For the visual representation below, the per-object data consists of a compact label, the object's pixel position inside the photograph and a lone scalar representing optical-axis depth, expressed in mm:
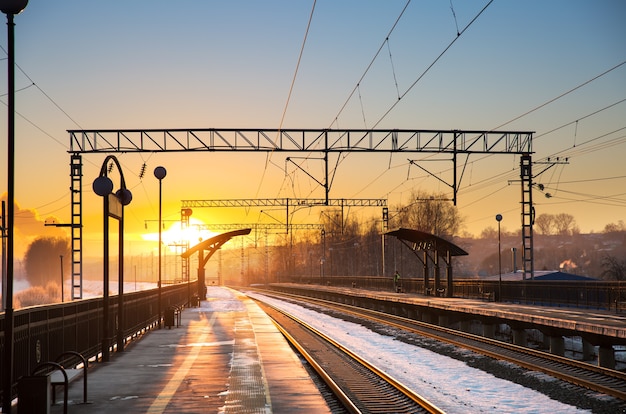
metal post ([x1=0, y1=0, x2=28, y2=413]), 10953
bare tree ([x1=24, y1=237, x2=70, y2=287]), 190750
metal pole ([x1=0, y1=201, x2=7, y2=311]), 54906
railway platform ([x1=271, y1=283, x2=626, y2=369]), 21094
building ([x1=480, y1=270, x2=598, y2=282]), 58250
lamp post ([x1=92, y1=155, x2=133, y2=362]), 18281
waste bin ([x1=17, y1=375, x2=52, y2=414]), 10977
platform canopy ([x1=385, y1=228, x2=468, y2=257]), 42062
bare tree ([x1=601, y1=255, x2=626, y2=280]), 57025
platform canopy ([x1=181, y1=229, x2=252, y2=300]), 46844
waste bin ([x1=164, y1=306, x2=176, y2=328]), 30906
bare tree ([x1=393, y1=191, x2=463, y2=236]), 123188
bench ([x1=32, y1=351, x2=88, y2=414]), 11758
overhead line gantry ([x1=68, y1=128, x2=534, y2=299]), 39938
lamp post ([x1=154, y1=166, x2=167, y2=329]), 29969
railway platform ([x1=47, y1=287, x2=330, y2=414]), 12797
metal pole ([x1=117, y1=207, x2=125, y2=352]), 21281
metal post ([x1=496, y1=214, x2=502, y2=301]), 42297
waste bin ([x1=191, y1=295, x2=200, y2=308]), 50625
